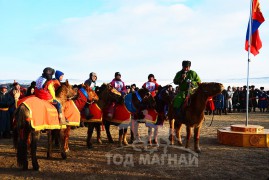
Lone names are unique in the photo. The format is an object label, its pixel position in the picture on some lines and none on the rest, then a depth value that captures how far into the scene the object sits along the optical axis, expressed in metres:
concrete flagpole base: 9.73
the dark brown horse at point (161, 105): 10.25
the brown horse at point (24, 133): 6.55
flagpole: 10.78
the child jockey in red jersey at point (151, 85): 10.93
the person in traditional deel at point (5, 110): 11.95
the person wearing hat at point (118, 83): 10.82
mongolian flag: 10.80
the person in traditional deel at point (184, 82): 9.25
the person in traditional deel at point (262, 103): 26.09
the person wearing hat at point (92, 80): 9.97
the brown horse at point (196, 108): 8.34
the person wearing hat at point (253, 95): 26.20
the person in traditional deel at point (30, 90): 10.60
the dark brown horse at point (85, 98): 9.49
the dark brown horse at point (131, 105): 9.81
